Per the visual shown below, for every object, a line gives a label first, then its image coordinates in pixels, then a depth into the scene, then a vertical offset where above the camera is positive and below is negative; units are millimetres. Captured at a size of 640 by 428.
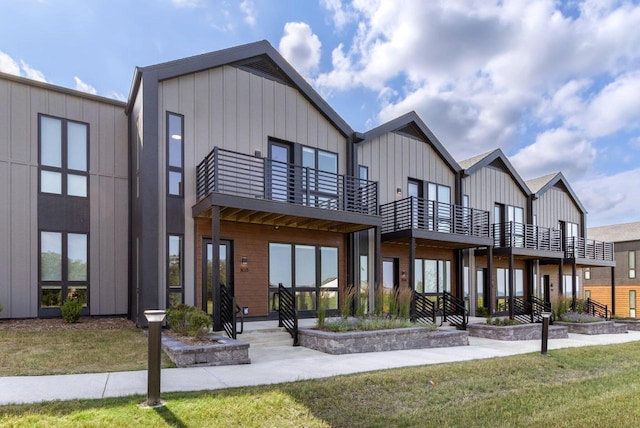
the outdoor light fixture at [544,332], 9406 -2179
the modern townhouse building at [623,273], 31609 -3107
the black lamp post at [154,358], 4805 -1421
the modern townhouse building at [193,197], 10844 +1060
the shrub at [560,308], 15927 -2812
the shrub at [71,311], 10656 -1888
